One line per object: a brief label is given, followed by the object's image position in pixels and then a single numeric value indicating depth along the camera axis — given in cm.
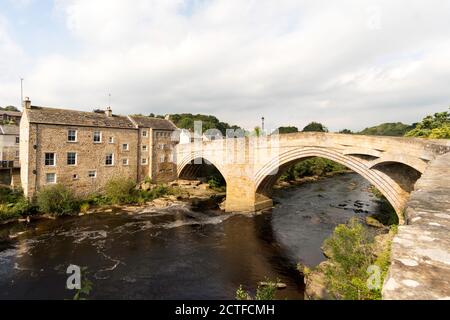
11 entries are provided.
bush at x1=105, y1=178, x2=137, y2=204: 2683
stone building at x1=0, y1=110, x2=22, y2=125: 5869
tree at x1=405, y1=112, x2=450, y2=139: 2545
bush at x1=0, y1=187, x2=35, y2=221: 2097
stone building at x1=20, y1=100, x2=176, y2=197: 2338
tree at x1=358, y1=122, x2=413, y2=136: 10588
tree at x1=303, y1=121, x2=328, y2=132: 9400
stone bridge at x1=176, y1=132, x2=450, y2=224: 1471
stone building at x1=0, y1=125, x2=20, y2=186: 2536
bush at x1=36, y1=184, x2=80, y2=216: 2217
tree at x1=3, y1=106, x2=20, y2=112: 8532
